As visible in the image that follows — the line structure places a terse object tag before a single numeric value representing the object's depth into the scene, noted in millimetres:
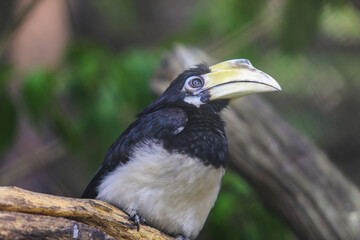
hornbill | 4645
